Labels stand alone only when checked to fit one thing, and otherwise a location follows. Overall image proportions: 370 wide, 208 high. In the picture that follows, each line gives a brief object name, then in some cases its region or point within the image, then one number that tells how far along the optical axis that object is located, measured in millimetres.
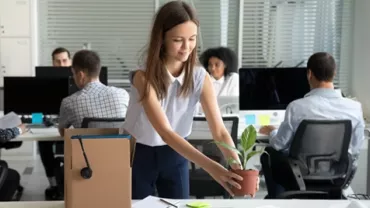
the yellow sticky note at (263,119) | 4086
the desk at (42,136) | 3573
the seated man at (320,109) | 3193
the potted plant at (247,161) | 1661
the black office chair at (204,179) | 3234
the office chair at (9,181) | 3123
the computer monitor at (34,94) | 4090
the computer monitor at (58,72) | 4301
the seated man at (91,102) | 3410
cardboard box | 1559
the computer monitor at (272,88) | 4039
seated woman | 4766
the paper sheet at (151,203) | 1841
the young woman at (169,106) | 1935
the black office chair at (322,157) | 3115
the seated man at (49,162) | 4473
